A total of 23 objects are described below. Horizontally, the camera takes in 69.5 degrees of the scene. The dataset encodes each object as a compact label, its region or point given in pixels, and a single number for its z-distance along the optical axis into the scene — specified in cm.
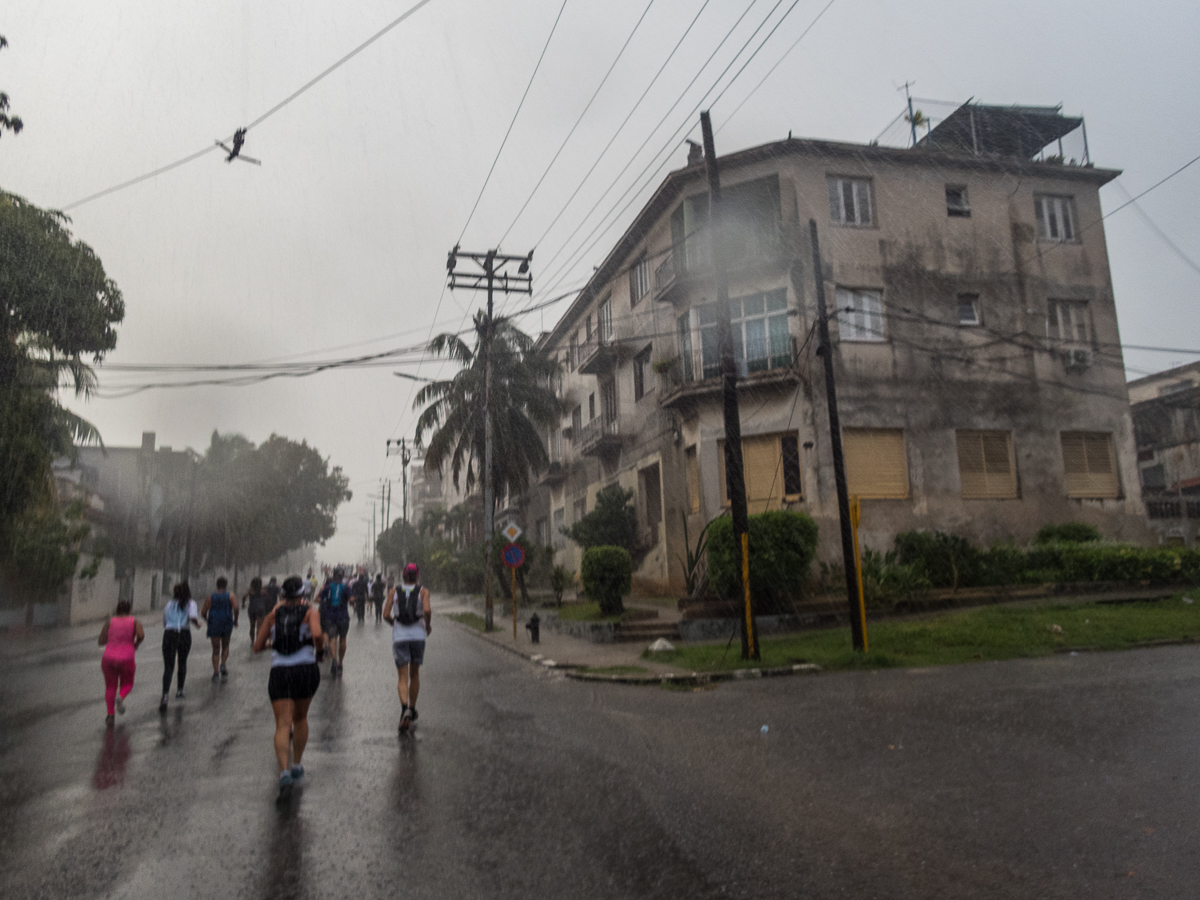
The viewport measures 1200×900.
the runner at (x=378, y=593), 2920
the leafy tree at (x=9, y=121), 932
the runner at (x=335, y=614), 1481
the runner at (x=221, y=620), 1381
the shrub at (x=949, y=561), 2064
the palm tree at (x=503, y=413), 3102
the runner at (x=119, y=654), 1020
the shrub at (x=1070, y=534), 2262
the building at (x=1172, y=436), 3644
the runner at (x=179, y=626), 1159
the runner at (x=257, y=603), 1784
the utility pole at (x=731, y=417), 1377
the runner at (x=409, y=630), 930
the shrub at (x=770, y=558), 1834
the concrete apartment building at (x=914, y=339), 2300
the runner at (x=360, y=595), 2828
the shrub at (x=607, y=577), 2122
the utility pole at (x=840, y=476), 1408
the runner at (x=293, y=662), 677
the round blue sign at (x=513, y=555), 1992
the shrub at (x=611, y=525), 2836
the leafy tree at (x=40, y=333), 1609
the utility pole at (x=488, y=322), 2425
